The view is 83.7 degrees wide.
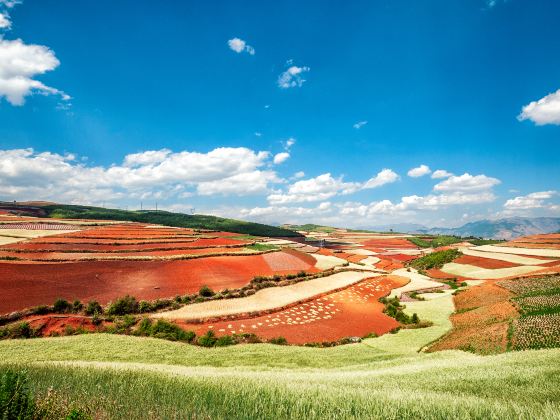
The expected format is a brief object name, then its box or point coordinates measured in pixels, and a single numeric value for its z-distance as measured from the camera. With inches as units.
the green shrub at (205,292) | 1717.8
